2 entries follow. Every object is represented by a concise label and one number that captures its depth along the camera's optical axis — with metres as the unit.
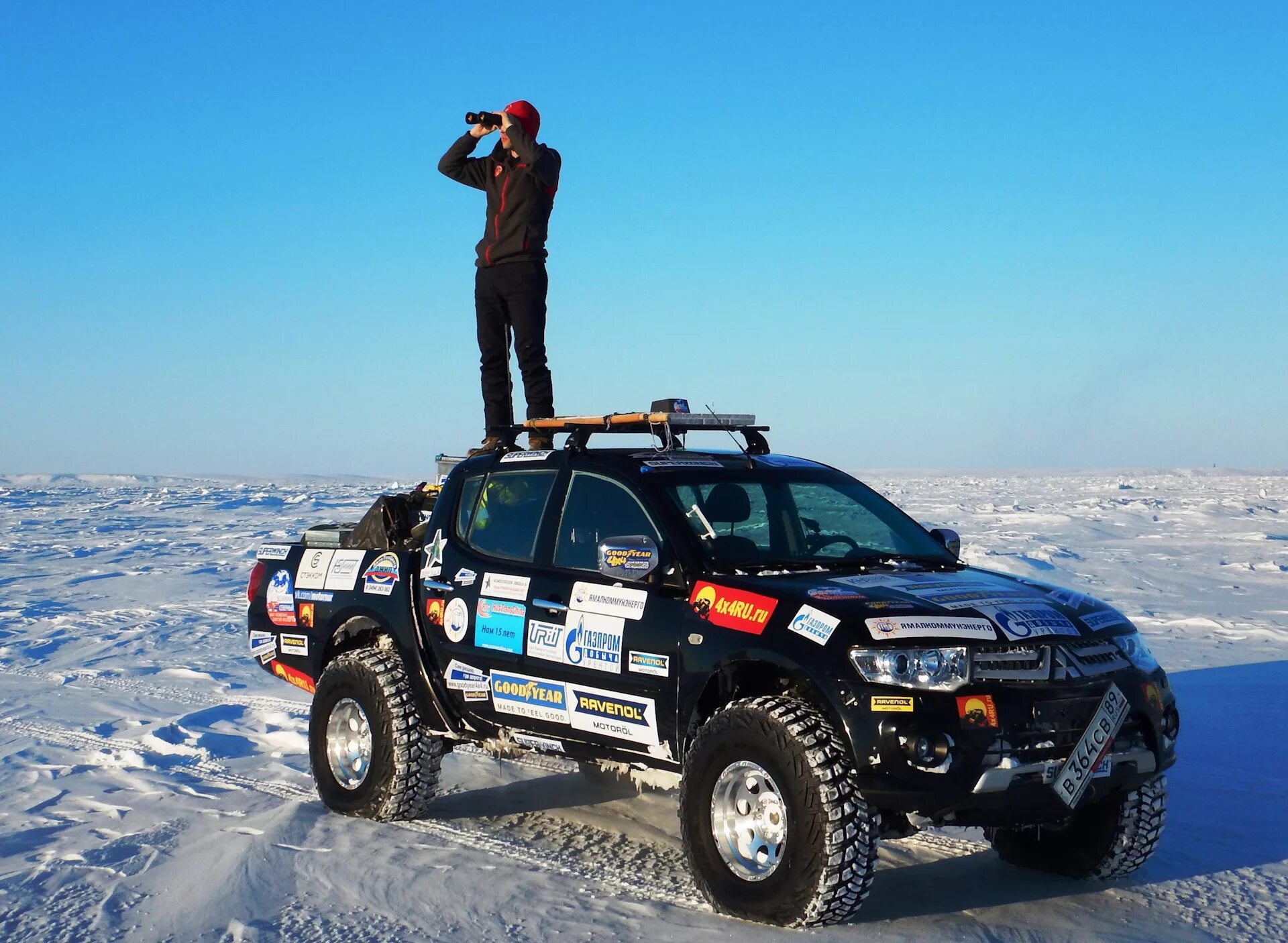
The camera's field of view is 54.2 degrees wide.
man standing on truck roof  7.95
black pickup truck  4.38
